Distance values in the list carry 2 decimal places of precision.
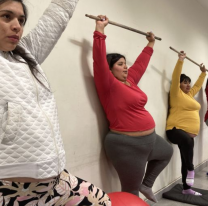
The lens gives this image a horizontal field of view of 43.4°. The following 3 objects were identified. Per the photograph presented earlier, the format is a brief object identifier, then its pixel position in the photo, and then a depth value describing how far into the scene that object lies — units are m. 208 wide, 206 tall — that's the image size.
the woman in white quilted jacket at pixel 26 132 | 1.04
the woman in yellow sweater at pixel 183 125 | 3.14
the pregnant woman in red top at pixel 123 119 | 2.05
